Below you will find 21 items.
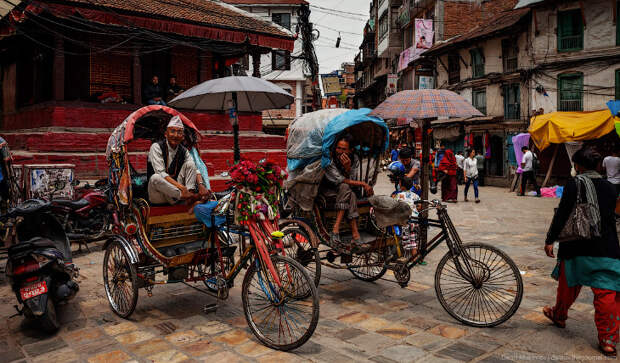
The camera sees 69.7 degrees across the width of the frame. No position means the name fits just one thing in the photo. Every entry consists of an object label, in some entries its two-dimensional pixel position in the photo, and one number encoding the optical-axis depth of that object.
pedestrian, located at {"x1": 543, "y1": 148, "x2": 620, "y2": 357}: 3.91
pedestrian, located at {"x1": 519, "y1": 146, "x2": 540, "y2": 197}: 18.31
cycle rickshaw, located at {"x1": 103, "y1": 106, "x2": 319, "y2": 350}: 4.04
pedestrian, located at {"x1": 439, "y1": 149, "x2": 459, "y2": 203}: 14.85
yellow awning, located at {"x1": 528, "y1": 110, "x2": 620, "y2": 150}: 17.59
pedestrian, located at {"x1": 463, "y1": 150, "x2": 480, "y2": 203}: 16.08
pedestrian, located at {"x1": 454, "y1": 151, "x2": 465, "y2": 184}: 20.86
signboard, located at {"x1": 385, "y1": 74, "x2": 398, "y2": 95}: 36.84
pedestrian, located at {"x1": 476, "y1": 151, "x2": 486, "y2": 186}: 22.17
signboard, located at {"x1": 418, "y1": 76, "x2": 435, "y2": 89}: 30.16
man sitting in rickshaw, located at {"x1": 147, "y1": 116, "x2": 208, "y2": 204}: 4.93
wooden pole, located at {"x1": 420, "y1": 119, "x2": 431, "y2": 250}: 6.49
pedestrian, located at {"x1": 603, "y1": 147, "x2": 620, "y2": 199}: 9.84
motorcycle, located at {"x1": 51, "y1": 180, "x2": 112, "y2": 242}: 8.17
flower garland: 4.34
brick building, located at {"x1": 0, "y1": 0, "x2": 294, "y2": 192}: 11.86
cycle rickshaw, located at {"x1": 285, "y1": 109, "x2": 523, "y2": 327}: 4.64
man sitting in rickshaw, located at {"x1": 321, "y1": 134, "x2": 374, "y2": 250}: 5.60
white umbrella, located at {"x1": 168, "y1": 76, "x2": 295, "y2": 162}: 8.10
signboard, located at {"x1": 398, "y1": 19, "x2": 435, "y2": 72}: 30.62
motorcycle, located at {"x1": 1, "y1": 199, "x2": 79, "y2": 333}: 4.31
